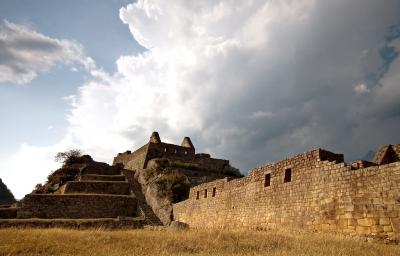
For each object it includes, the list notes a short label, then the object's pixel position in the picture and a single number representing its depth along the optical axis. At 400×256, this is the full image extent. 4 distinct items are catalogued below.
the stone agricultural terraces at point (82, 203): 28.67
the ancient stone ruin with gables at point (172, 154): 42.07
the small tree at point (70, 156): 43.22
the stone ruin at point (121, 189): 28.38
